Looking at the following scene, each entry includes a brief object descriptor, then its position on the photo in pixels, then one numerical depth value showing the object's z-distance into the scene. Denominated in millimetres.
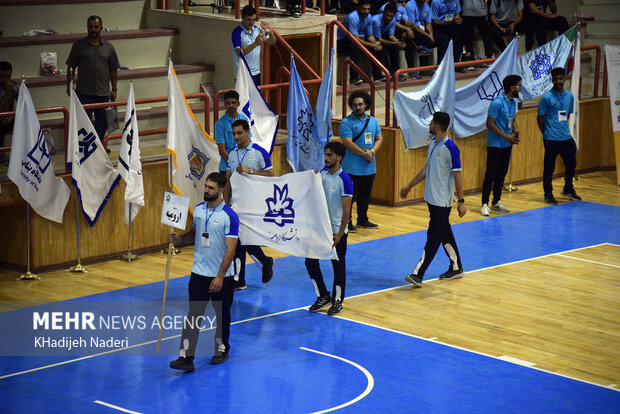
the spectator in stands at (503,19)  23453
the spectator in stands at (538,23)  23734
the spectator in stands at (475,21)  22734
